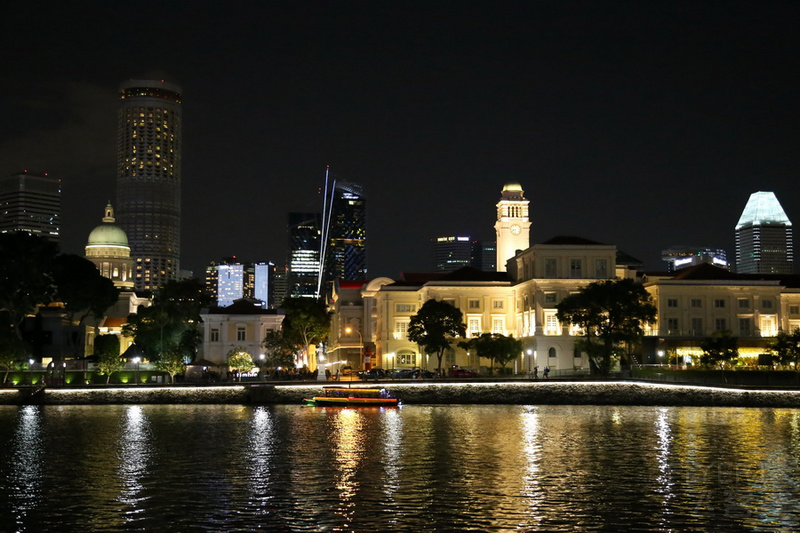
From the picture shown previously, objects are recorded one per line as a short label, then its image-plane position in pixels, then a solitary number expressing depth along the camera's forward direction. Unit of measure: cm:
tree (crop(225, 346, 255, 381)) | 12012
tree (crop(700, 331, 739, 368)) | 10731
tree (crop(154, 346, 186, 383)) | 11088
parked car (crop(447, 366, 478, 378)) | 11319
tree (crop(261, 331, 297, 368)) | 13138
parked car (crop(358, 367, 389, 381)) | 11980
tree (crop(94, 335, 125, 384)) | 11050
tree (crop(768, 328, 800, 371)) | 10404
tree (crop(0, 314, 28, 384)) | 10388
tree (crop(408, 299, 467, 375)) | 12119
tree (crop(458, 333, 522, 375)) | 12019
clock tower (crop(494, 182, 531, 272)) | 15700
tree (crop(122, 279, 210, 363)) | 12744
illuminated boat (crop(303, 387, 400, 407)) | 9144
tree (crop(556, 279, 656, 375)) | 10575
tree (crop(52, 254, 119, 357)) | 13125
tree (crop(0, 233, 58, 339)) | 11288
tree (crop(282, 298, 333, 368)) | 13950
